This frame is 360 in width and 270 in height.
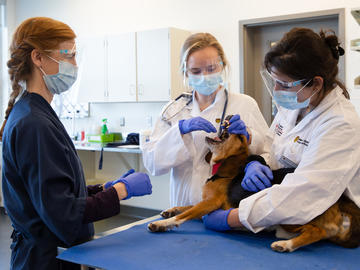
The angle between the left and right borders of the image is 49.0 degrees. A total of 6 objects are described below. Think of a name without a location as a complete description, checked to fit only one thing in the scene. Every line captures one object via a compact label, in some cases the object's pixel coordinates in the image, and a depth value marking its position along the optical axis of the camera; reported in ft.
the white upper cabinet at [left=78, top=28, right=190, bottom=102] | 14.46
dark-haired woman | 4.34
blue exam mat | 3.98
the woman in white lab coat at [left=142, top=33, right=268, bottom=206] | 6.11
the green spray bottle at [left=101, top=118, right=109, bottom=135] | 17.11
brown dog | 4.48
